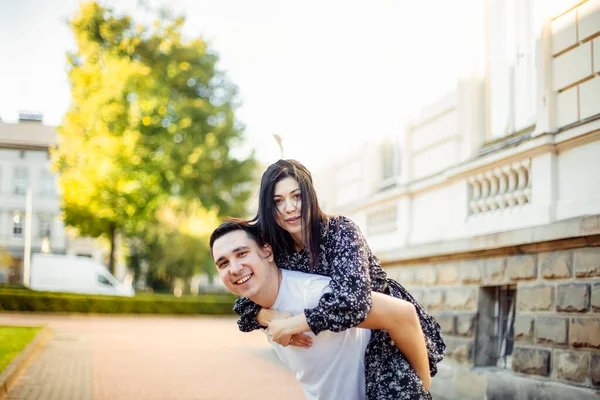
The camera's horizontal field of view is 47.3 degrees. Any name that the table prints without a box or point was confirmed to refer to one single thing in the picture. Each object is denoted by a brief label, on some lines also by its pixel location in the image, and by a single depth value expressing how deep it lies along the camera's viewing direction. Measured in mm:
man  3254
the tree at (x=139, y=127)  31469
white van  33125
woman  3014
